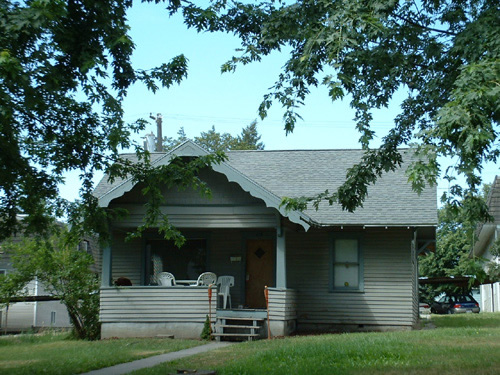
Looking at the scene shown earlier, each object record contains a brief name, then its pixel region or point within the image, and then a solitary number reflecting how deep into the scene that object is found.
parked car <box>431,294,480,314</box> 40.12
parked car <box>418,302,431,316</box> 49.01
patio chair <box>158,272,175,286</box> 18.88
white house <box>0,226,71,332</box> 27.29
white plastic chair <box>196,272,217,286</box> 18.78
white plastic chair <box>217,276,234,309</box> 19.39
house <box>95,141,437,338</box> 18.16
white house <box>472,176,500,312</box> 34.62
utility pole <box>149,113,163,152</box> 35.30
